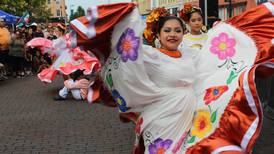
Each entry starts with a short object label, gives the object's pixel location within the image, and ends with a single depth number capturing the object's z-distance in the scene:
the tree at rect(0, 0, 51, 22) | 25.45
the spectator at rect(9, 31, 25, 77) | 11.76
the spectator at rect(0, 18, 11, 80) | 11.19
